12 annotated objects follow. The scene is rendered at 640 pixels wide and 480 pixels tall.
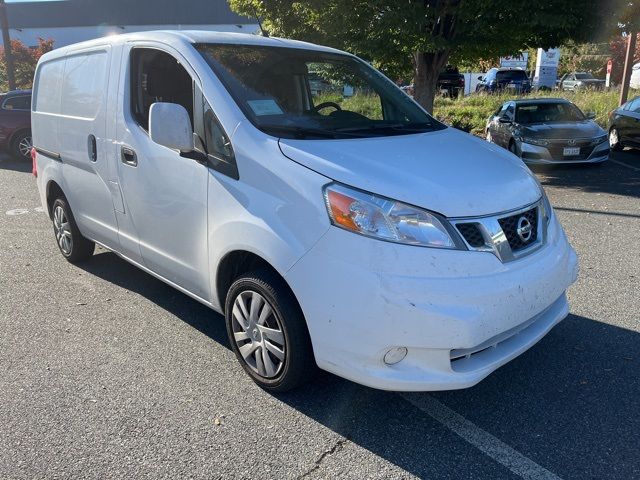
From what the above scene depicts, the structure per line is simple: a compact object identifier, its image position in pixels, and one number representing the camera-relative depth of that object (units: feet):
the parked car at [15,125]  42.93
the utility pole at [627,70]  46.72
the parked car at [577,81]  100.92
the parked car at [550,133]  33.76
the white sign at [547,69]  112.78
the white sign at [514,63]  130.95
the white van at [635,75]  118.87
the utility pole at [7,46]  66.39
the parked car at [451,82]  91.26
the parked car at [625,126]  39.86
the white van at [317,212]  8.54
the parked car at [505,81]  88.62
